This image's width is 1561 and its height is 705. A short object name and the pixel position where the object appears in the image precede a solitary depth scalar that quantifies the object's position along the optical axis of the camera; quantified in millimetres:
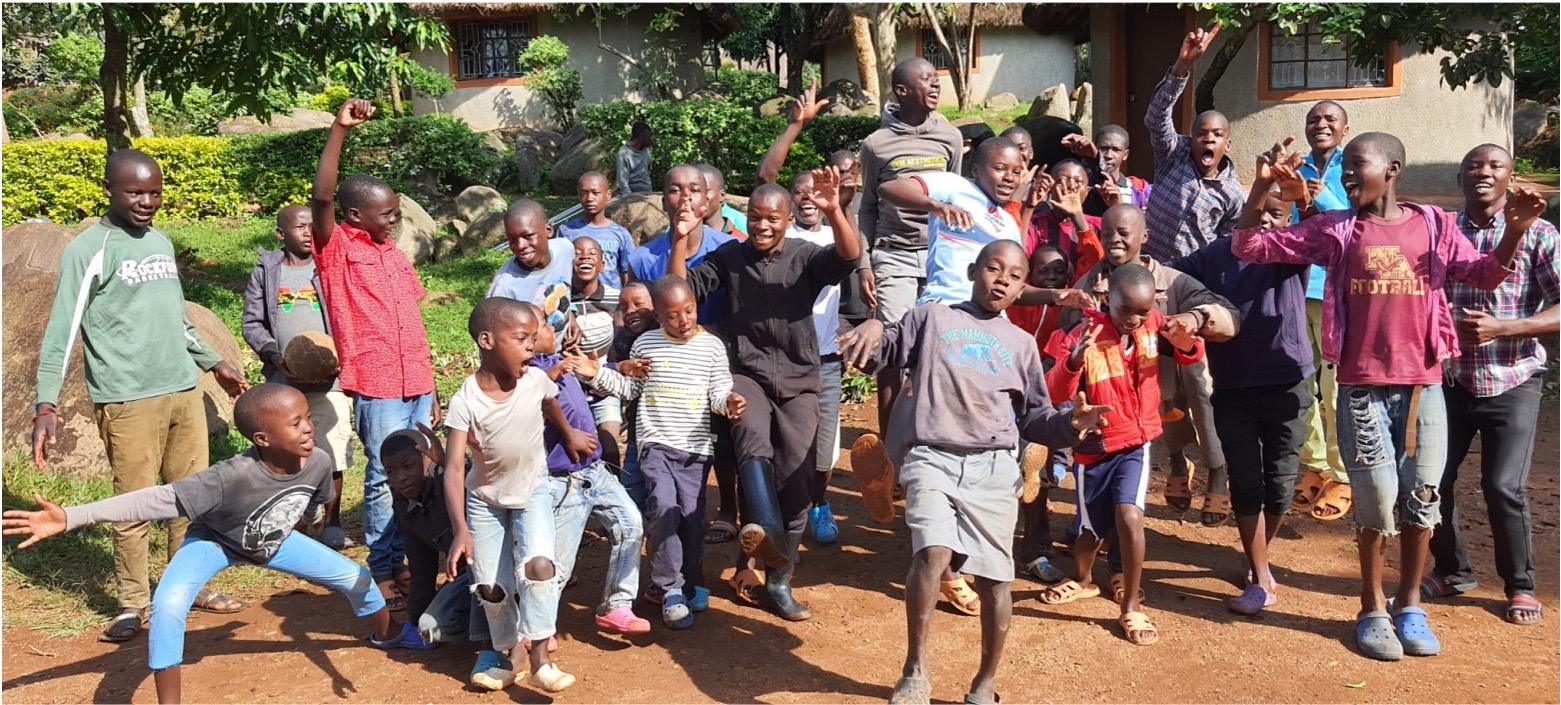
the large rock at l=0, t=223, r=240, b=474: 6887
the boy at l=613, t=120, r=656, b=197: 13734
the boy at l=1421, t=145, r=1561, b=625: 4797
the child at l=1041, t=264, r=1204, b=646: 4777
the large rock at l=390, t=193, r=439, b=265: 13445
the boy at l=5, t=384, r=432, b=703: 4113
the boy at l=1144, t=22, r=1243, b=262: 5824
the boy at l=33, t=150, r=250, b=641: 4914
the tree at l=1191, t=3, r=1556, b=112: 9031
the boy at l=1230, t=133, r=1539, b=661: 4570
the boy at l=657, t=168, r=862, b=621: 5074
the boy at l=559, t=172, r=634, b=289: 6344
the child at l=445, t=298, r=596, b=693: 4293
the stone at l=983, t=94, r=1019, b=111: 26781
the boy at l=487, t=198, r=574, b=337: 5379
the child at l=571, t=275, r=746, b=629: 4938
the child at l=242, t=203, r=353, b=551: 6059
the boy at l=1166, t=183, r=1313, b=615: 5043
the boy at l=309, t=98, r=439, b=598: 5246
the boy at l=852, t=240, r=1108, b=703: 4117
